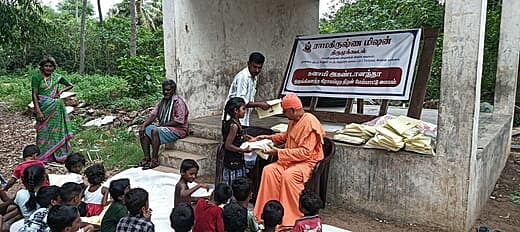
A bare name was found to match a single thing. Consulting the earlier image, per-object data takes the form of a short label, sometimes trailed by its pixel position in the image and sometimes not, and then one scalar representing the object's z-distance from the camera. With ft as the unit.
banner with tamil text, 18.34
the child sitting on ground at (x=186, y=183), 11.95
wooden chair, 13.48
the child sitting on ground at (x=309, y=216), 10.05
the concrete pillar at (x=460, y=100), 12.20
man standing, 16.79
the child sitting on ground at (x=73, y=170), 12.97
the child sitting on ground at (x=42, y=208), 9.24
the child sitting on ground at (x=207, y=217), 9.84
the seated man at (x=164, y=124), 18.21
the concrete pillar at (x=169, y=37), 19.51
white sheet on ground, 13.70
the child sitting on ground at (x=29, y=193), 11.07
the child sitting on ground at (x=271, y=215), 9.82
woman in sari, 18.83
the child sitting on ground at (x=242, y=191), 10.83
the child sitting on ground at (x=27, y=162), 12.66
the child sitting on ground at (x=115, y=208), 10.23
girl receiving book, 13.73
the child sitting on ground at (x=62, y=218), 8.41
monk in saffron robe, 13.08
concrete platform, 13.17
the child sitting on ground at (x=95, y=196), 11.98
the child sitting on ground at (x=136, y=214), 8.99
